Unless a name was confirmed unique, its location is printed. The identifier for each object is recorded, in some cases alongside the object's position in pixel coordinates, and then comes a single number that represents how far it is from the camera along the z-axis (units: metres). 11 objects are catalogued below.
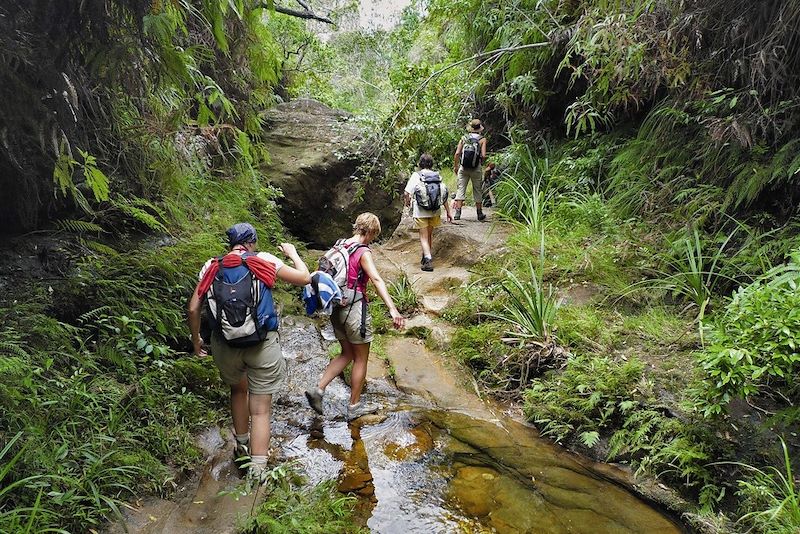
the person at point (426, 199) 7.75
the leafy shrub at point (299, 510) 2.95
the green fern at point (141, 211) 5.04
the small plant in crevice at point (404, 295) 6.96
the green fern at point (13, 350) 3.28
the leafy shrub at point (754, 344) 3.24
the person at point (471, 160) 8.72
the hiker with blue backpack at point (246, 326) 3.40
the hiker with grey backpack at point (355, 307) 4.37
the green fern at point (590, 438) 4.14
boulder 9.61
